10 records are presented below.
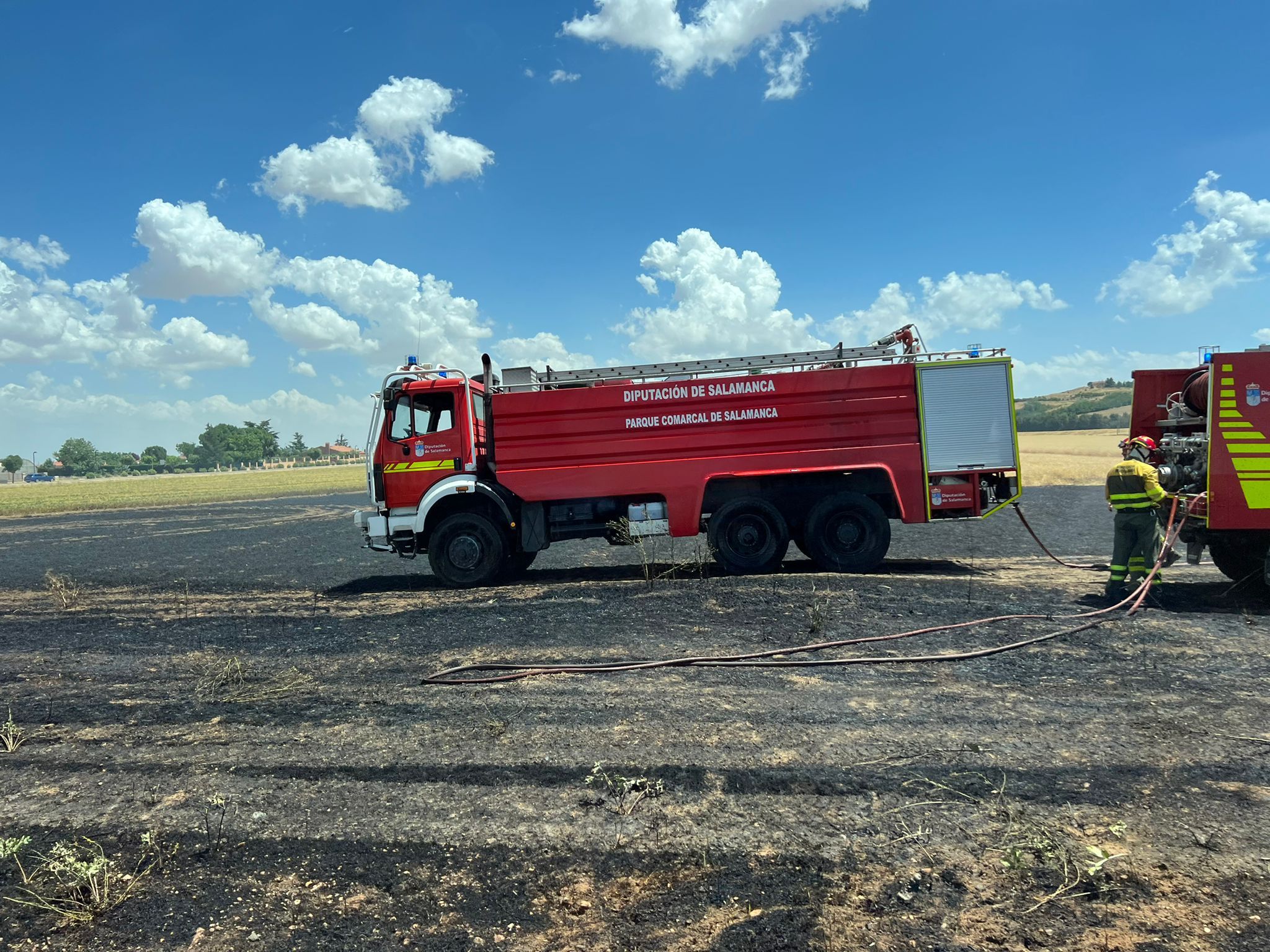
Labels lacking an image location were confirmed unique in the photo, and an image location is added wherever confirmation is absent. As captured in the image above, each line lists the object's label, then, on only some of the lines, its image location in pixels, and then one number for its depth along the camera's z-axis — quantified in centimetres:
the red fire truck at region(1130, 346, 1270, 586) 780
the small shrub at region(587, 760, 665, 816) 366
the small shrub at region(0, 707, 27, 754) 460
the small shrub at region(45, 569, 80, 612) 1002
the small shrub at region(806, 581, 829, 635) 691
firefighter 787
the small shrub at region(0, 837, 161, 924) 286
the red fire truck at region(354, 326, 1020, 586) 983
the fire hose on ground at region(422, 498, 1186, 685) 586
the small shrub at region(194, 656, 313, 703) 556
